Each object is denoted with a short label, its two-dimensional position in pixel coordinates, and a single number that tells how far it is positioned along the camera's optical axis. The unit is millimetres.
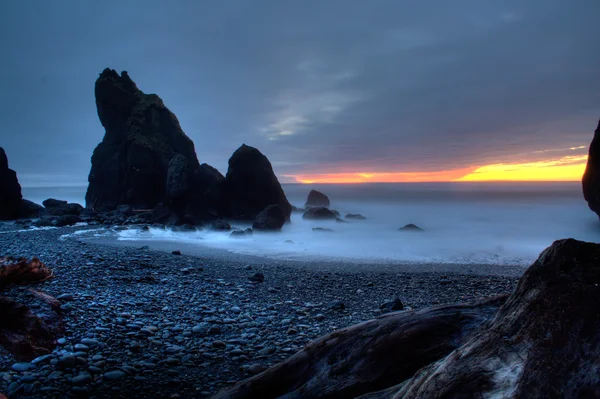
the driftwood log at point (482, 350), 1629
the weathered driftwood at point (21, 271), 6192
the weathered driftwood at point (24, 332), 4176
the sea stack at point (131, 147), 42438
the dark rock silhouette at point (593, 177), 17672
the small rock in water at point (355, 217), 44619
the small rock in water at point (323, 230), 31484
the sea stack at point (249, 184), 33344
